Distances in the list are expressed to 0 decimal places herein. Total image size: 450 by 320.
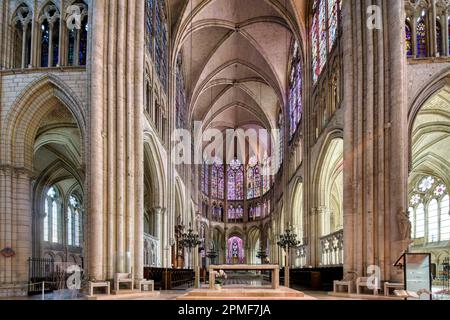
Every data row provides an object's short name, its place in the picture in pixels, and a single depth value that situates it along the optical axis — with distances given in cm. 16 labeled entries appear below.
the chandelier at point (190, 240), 3133
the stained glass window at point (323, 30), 2358
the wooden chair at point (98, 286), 1568
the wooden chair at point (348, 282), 1742
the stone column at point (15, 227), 1733
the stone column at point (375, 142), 1636
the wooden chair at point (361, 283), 1657
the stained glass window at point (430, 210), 2841
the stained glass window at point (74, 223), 3347
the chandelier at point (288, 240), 2922
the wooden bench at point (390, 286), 1523
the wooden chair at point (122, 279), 1670
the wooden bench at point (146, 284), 1810
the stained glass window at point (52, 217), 3047
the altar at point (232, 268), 1430
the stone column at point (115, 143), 1695
